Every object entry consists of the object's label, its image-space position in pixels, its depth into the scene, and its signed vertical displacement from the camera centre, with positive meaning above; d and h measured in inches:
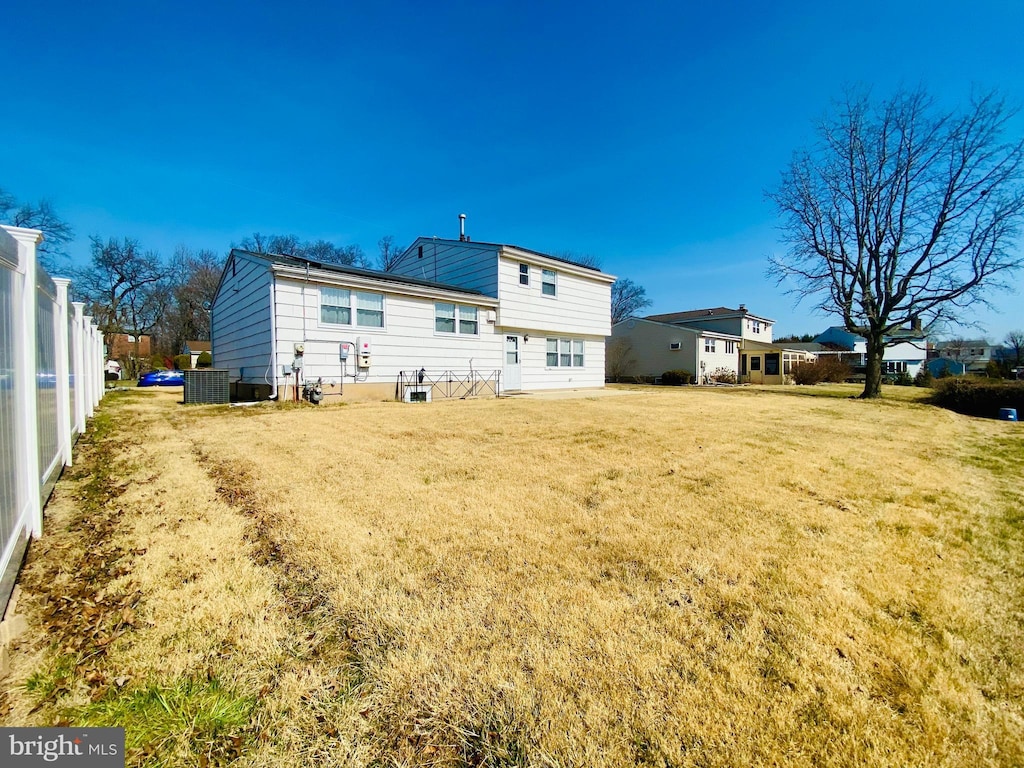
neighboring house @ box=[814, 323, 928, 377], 1705.2 +93.5
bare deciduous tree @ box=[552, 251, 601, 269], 1657.2 +482.0
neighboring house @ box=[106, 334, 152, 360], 1295.5 +92.6
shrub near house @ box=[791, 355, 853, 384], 1075.3 +14.8
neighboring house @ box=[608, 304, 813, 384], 1057.5 +82.0
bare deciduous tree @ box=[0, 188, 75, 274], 988.0 +378.5
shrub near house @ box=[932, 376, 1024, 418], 436.5 -21.5
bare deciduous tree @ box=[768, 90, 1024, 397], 590.9 +222.4
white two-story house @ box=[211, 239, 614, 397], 427.8 +69.8
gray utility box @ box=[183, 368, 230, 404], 441.4 -11.2
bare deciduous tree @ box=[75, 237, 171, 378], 1165.1 +266.5
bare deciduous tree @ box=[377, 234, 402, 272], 1531.7 +475.9
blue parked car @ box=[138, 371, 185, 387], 937.5 -10.0
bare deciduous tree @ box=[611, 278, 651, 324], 1673.2 +319.1
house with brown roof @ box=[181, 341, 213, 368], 1386.0 +98.2
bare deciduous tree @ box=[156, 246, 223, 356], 1350.9 +273.8
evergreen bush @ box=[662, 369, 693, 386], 1017.5 -1.4
